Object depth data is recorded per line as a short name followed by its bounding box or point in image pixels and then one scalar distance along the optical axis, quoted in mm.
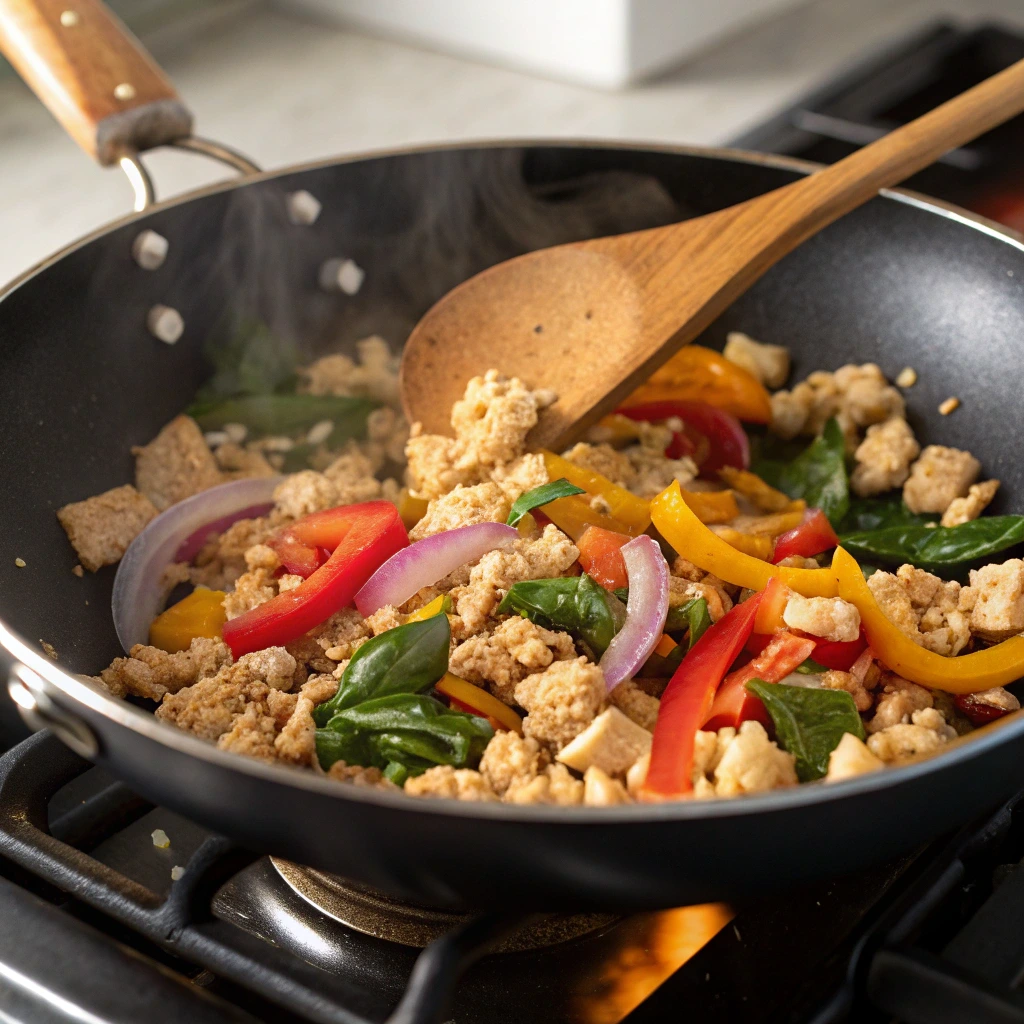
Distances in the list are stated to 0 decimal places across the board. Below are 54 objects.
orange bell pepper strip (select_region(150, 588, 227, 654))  778
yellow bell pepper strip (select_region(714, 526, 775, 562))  783
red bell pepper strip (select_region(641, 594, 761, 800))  702
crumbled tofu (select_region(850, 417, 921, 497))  829
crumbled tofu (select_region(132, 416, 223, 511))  824
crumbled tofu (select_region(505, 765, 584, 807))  693
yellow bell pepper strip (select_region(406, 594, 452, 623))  748
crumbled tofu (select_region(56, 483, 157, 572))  789
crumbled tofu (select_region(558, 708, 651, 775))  702
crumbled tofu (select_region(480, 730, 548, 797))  705
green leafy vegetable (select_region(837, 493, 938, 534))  829
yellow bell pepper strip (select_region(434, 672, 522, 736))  733
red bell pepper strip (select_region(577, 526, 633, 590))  763
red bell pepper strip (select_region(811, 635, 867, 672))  745
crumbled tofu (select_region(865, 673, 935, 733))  734
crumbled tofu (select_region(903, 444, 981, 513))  814
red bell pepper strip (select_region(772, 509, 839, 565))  789
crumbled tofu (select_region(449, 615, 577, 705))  734
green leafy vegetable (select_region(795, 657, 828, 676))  742
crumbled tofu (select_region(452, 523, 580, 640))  750
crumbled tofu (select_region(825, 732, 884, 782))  696
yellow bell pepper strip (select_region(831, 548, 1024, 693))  747
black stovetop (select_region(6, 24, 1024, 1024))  683
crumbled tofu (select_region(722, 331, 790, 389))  864
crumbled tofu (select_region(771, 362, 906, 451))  838
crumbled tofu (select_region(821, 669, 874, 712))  739
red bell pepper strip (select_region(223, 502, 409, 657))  761
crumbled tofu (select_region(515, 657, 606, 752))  717
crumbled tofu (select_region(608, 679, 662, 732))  731
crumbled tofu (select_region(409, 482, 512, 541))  777
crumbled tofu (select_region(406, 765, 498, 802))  698
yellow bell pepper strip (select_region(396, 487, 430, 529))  813
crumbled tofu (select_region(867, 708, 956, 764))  714
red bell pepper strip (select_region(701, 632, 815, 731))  726
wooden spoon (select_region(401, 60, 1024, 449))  804
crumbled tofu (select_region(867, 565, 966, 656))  759
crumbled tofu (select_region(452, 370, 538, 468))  800
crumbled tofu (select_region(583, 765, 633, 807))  692
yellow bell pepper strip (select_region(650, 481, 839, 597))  768
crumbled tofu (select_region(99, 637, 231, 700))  758
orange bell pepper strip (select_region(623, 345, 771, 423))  848
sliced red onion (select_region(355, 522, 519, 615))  762
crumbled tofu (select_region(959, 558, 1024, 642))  755
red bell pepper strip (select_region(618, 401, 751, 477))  846
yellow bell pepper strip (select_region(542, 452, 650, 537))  790
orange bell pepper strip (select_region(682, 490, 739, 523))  795
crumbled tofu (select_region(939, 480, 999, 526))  807
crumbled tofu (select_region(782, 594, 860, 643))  738
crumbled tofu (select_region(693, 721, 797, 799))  696
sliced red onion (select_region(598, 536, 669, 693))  737
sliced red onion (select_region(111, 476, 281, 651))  788
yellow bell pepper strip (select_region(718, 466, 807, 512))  824
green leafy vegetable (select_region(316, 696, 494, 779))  714
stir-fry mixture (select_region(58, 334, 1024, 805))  718
